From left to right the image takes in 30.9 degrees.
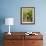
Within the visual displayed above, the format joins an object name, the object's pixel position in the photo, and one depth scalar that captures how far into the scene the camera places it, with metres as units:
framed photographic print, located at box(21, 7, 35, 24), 2.77
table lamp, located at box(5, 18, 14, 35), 2.55
